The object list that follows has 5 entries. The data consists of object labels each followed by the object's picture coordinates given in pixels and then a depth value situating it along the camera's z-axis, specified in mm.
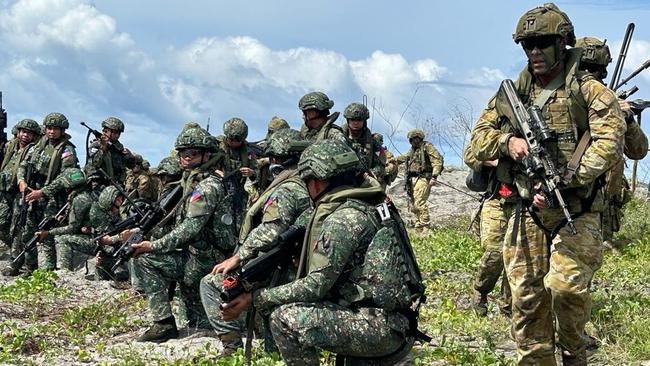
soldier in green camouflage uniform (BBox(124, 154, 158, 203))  13414
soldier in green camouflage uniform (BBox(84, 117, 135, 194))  11453
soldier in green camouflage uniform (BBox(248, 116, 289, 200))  9672
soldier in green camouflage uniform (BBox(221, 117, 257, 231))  10211
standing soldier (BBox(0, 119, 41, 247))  11961
